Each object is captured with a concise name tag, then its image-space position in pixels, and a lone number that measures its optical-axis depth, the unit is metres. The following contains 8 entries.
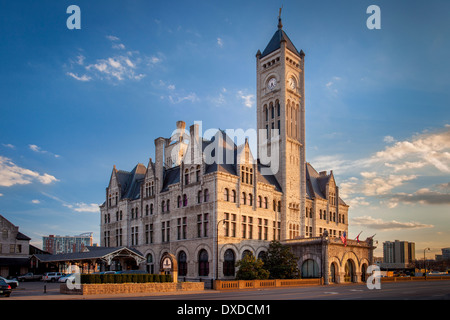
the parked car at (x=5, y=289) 33.53
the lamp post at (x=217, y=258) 53.38
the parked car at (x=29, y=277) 66.06
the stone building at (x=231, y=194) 56.78
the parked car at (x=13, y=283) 45.78
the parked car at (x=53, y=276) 62.99
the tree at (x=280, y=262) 54.53
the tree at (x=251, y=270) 49.70
